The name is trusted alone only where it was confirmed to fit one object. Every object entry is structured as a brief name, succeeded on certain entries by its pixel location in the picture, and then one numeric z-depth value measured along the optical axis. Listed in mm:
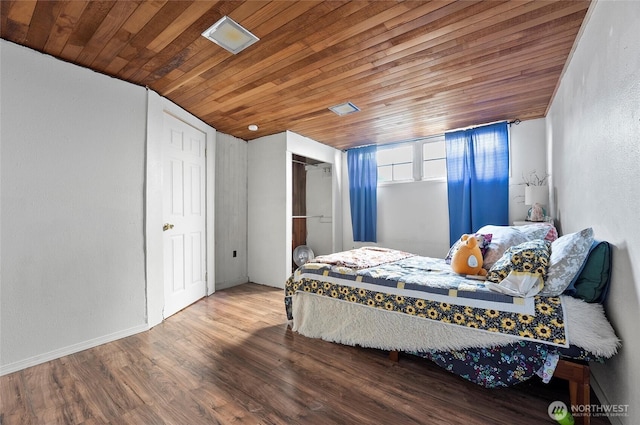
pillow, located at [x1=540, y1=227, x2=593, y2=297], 1527
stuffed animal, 2180
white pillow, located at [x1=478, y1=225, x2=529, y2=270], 2264
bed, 1455
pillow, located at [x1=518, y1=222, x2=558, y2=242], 2369
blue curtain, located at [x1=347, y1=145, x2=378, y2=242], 4637
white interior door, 2918
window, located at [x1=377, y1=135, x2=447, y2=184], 4164
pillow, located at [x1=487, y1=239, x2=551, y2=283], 1616
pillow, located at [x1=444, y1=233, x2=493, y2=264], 2379
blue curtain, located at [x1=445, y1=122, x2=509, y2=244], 3520
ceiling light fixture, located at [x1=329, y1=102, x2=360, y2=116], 2984
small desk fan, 4160
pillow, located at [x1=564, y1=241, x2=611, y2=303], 1479
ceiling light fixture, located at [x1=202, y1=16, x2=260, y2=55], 1732
